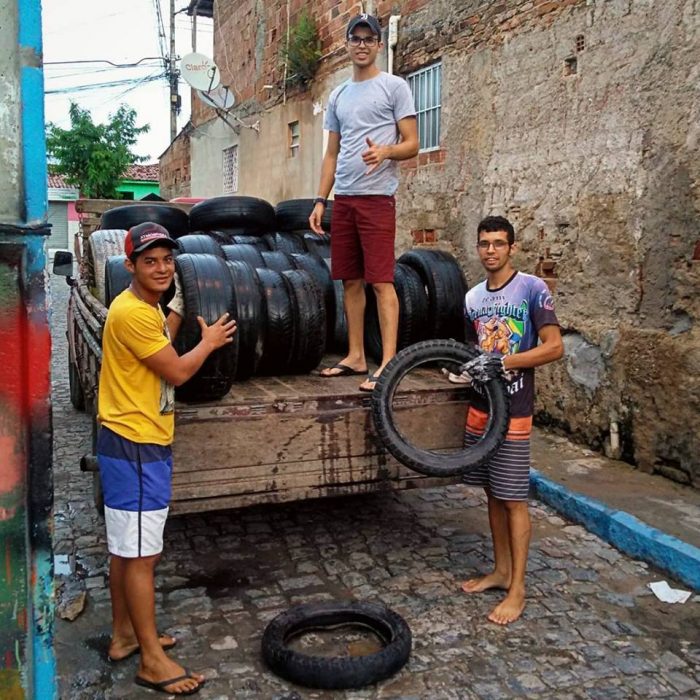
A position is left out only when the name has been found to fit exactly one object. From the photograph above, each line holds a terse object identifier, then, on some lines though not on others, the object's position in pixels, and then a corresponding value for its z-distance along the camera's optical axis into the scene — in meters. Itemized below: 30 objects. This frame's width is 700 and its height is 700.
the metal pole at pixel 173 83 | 30.80
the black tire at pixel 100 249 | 6.23
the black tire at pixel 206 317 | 3.47
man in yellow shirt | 3.01
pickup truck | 3.41
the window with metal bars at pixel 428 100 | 8.55
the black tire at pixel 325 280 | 4.76
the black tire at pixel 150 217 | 6.91
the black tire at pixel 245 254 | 4.77
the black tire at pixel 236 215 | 6.36
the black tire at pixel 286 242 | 5.93
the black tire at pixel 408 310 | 4.66
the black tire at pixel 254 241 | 5.97
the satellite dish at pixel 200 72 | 15.96
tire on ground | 3.16
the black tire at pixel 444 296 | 4.66
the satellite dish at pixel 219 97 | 15.96
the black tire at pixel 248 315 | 3.83
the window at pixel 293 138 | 13.11
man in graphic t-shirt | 3.67
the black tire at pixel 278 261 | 4.74
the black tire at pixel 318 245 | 5.83
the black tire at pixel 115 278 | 4.46
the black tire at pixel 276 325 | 4.05
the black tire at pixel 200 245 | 4.88
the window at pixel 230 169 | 16.97
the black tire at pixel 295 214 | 6.53
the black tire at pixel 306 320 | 4.11
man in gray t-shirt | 4.39
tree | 33.12
